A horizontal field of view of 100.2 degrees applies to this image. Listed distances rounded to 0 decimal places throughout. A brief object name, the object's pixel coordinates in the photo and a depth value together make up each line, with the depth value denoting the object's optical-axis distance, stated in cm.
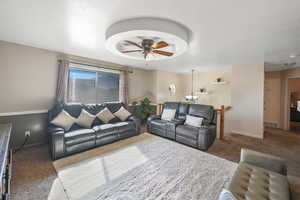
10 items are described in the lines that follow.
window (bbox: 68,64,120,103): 389
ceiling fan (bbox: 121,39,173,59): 239
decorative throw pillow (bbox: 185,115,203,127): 337
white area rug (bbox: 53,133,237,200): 167
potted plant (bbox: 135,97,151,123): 507
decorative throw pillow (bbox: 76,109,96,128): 324
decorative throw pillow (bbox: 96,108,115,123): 367
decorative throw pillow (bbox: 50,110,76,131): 288
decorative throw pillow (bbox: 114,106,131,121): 398
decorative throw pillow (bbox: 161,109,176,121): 406
